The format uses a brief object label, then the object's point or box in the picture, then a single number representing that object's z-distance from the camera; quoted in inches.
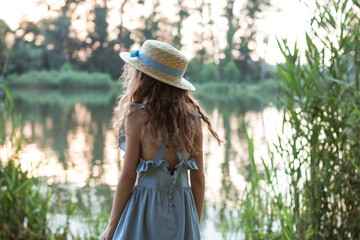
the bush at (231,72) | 995.9
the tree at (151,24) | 928.9
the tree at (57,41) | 1062.4
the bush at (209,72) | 1003.5
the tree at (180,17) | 943.0
